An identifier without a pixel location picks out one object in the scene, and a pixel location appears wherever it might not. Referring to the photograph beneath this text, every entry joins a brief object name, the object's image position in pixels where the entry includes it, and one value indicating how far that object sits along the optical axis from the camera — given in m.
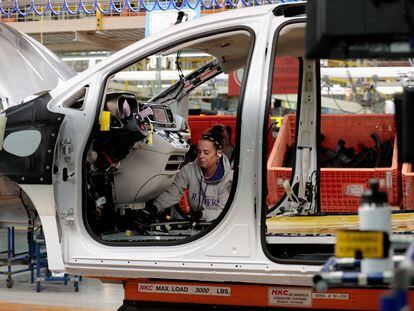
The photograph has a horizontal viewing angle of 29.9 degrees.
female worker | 5.23
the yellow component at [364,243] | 2.26
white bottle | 2.30
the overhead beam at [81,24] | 9.02
